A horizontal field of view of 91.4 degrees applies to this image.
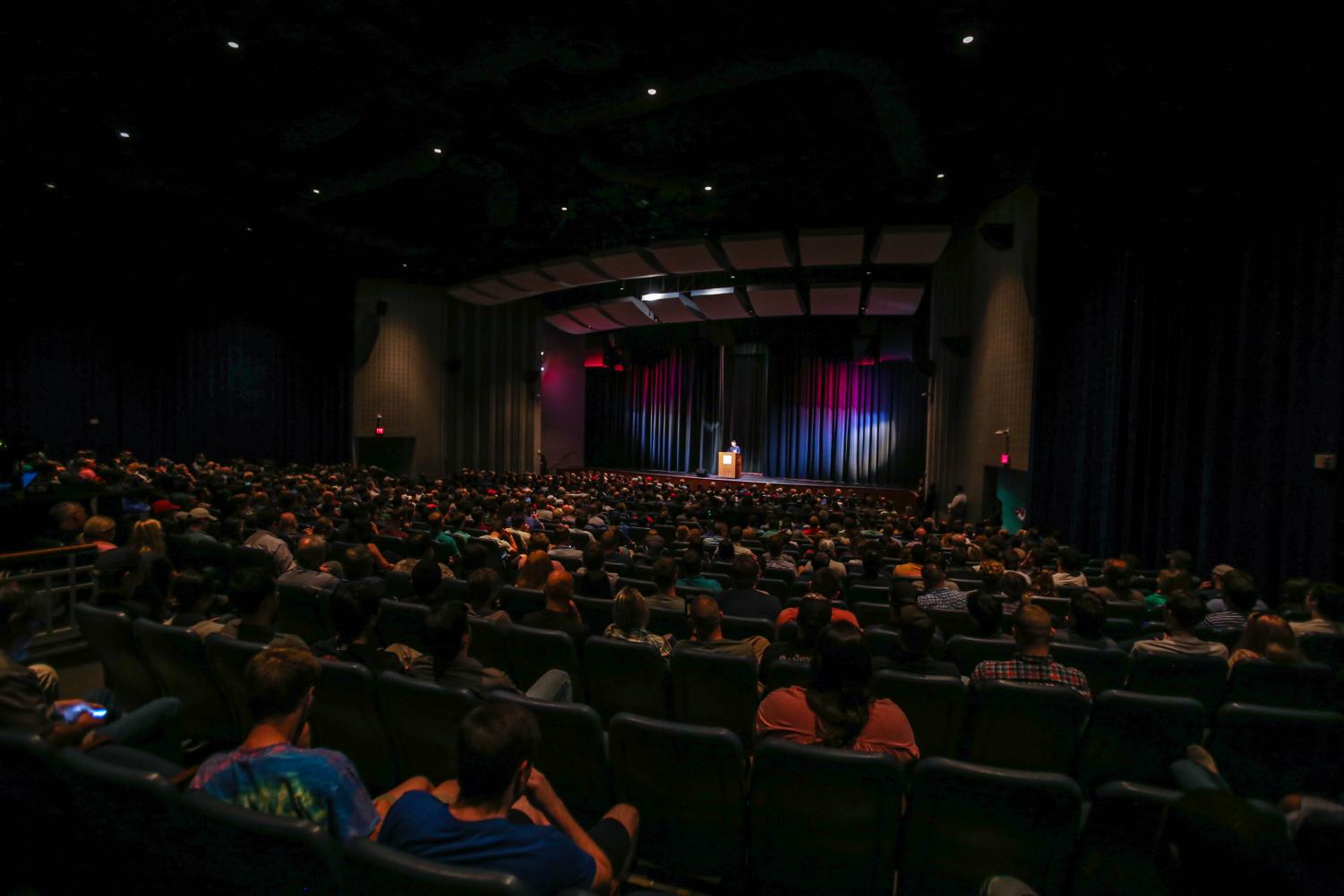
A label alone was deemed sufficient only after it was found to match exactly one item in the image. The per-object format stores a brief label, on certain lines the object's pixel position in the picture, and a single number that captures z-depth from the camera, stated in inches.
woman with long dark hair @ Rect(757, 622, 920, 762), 96.3
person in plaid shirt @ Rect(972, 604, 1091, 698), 120.8
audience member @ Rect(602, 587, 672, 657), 147.9
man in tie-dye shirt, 70.7
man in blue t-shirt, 59.7
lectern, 1004.6
